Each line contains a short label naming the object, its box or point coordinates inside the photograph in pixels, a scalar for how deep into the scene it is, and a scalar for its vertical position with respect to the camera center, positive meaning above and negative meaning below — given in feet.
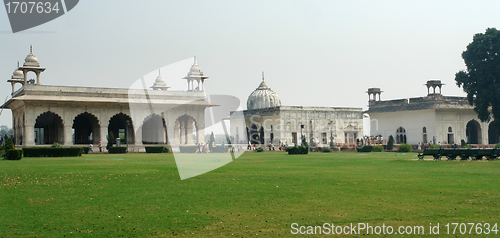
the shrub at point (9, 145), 83.89 -0.10
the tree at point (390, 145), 143.90 -2.80
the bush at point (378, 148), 139.85 -3.46
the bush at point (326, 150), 137.93 -3.58
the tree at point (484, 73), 138.82 +16.04
